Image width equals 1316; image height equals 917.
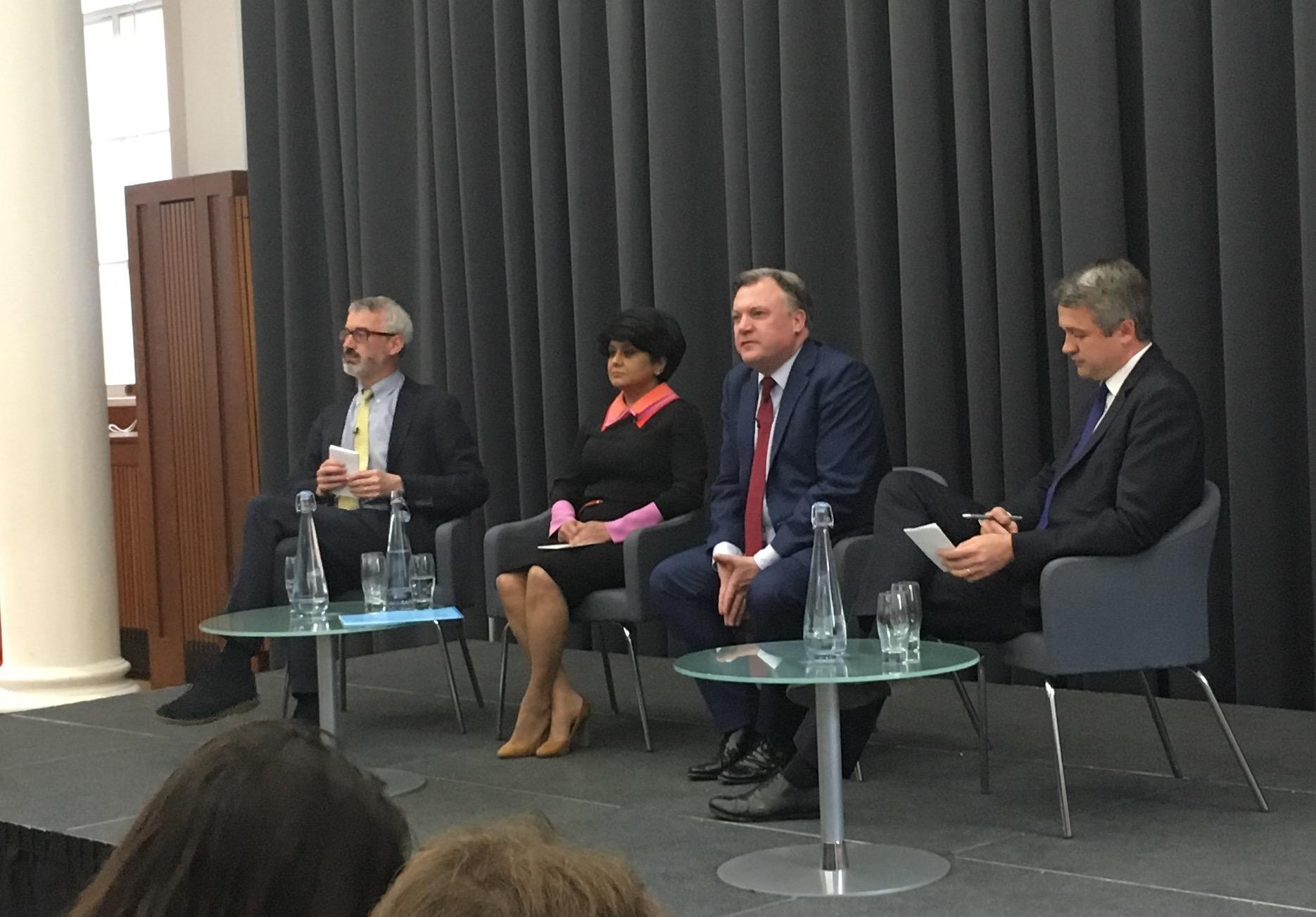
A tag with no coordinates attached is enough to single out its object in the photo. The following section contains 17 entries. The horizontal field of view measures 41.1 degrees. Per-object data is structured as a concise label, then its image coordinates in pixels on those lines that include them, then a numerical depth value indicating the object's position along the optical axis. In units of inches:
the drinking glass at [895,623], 129.2
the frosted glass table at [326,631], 160.6
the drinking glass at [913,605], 129.6
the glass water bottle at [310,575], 170.2
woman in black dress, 178.9
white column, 235.6
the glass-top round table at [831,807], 124.1
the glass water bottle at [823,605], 130.0
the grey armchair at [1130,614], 137.7
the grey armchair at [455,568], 192.9
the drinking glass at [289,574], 173.6
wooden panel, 280.5
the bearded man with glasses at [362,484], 187.3
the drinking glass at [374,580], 170.6
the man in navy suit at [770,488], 163.2
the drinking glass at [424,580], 171.9
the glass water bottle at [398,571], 171.5
